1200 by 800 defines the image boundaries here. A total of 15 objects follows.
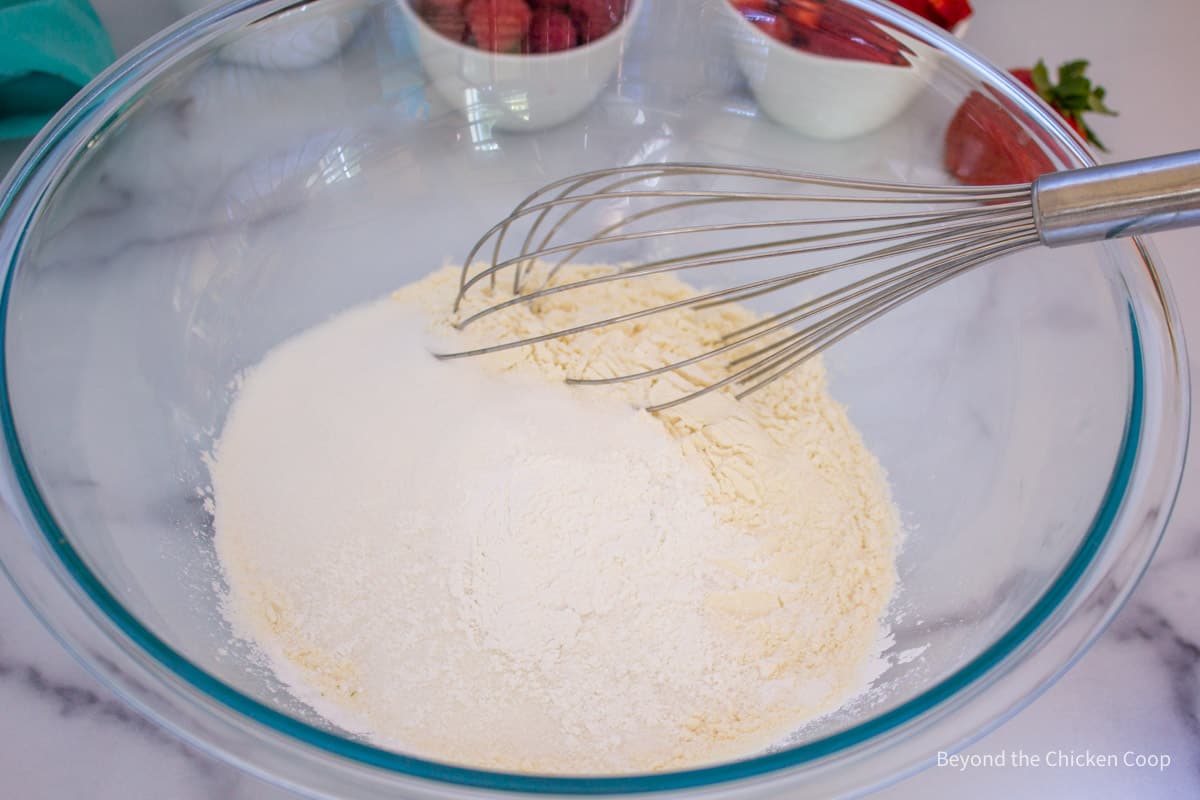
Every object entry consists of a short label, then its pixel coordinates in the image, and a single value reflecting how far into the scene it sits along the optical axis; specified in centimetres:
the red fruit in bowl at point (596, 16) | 85
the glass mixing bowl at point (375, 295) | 51
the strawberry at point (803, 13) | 83
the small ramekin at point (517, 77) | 85
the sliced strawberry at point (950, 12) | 94
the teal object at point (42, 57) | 81
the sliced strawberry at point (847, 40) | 83
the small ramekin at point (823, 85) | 83
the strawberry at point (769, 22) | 84
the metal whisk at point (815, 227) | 51
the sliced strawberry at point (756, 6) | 84
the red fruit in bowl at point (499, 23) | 83
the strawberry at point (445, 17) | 83
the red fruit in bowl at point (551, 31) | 85
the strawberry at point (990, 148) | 77
